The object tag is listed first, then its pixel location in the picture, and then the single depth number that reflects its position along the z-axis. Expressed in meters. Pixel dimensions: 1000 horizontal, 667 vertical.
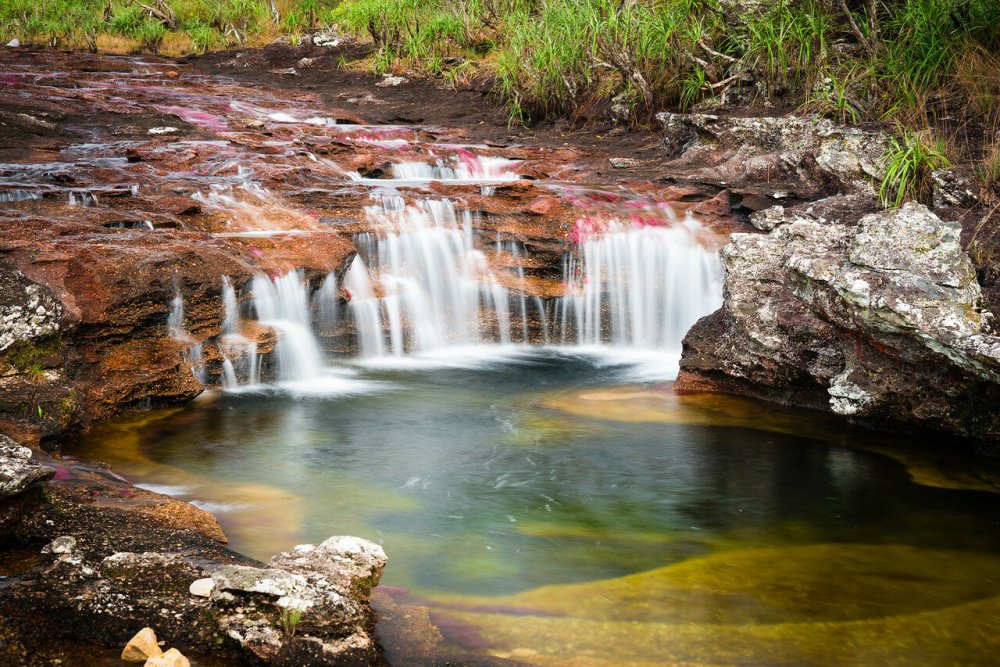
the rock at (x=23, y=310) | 5.47
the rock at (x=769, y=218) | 7.37
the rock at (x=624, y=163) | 11.29
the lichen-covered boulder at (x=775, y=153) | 8.20
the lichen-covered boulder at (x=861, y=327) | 5.38
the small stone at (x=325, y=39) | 19.52
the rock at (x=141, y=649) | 2.93
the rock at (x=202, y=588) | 3.18
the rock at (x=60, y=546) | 3.45
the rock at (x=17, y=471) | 3.60
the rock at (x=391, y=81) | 16.58
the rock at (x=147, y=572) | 3.21
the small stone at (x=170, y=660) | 2.79
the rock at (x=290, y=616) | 2.96
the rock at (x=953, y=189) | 6.71
